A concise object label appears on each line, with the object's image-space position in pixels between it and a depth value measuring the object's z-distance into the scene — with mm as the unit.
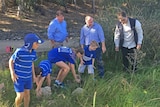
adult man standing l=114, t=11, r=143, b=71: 5087
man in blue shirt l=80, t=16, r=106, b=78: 5196
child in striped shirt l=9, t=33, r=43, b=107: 3970
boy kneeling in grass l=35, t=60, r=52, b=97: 4689
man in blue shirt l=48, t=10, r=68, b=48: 5337
